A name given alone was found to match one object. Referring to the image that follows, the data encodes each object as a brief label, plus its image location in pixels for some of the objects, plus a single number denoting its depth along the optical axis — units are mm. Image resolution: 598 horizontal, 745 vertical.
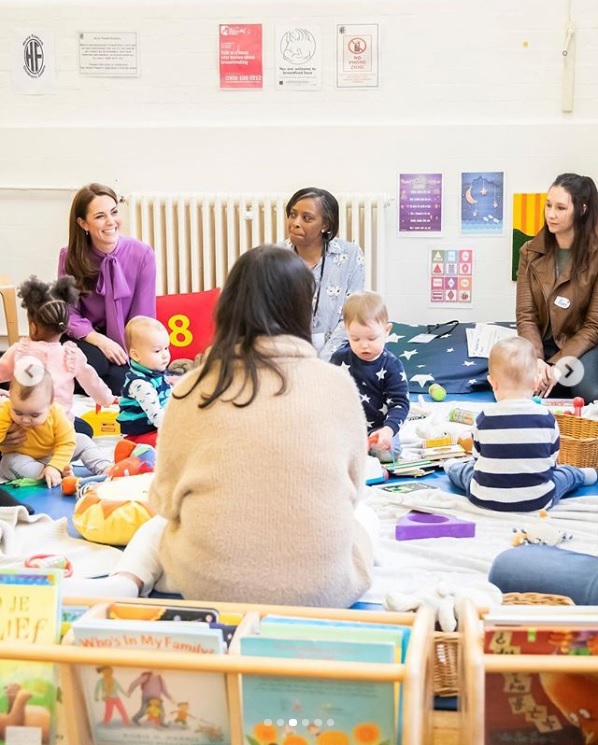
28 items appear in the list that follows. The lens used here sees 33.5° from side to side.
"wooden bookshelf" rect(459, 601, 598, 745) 1302
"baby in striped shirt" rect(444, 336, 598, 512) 2584
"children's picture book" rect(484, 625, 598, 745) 1385
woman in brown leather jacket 4020
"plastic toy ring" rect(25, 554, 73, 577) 2176
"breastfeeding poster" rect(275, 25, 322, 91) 5012
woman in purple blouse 4129
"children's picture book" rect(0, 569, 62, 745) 1449
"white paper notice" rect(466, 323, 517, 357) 4461
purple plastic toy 2506
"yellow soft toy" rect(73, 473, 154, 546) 2500
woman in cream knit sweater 1724
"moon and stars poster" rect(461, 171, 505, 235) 5000
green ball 4004
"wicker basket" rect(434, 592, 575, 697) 1769
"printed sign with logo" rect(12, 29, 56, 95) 5113
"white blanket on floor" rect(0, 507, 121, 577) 2371
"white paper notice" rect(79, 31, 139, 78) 5090
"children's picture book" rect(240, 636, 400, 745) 1349
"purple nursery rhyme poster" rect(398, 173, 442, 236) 5039
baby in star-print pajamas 3072
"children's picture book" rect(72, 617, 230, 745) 1396
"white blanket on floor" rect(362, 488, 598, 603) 2244
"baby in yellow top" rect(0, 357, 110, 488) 2967
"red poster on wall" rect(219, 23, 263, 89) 5031
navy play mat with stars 4227
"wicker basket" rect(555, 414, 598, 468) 2992
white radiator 5039
